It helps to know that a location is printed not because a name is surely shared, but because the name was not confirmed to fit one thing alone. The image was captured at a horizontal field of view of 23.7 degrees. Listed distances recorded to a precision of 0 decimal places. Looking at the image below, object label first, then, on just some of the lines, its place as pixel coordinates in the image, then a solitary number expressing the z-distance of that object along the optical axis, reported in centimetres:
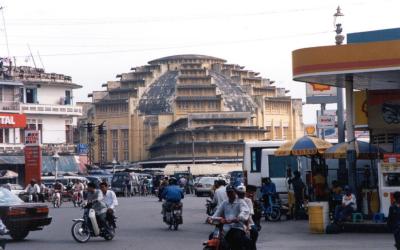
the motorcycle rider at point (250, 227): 1576
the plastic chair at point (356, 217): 2536
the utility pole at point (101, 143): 12089
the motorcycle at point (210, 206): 2531
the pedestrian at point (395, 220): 1630
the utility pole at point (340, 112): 3160
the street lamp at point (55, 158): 7332
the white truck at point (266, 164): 3494
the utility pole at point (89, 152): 8769
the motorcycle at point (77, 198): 5053
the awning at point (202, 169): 9869
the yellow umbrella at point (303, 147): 3062
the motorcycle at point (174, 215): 2811
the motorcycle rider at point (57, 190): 4886
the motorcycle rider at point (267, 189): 3052
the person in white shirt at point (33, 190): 4747
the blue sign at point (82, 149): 8708
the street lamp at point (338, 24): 3397
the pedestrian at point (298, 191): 3106
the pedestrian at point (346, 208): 2523
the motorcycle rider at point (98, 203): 2367
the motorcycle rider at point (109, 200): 2392
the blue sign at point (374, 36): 2638
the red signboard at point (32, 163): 6331
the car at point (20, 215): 2367
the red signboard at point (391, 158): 2467
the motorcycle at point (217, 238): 1514
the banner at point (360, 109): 3075
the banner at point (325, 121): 4066
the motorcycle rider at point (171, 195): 2828
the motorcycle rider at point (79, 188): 5091
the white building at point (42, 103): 8231
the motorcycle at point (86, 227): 2344
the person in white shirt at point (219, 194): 2292
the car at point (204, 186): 6421
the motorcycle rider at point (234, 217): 1529
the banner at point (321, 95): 4034
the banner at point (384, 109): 2864
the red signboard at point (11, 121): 7800
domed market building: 13050
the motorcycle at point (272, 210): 3134
